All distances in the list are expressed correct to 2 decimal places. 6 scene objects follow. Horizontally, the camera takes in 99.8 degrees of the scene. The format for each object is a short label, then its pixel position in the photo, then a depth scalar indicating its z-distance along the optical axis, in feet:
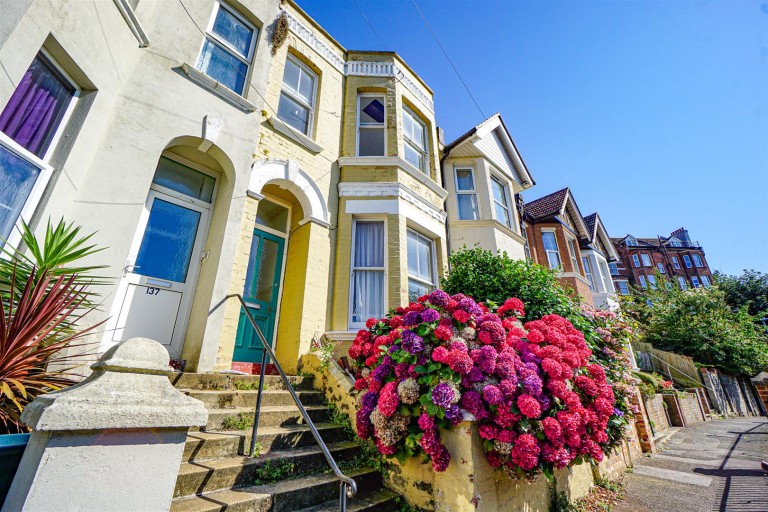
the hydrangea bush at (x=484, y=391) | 10.29
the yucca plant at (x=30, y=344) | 6.98
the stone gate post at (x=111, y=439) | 4.60
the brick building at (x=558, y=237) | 50.49
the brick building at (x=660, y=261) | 141.38
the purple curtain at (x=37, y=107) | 10.91
